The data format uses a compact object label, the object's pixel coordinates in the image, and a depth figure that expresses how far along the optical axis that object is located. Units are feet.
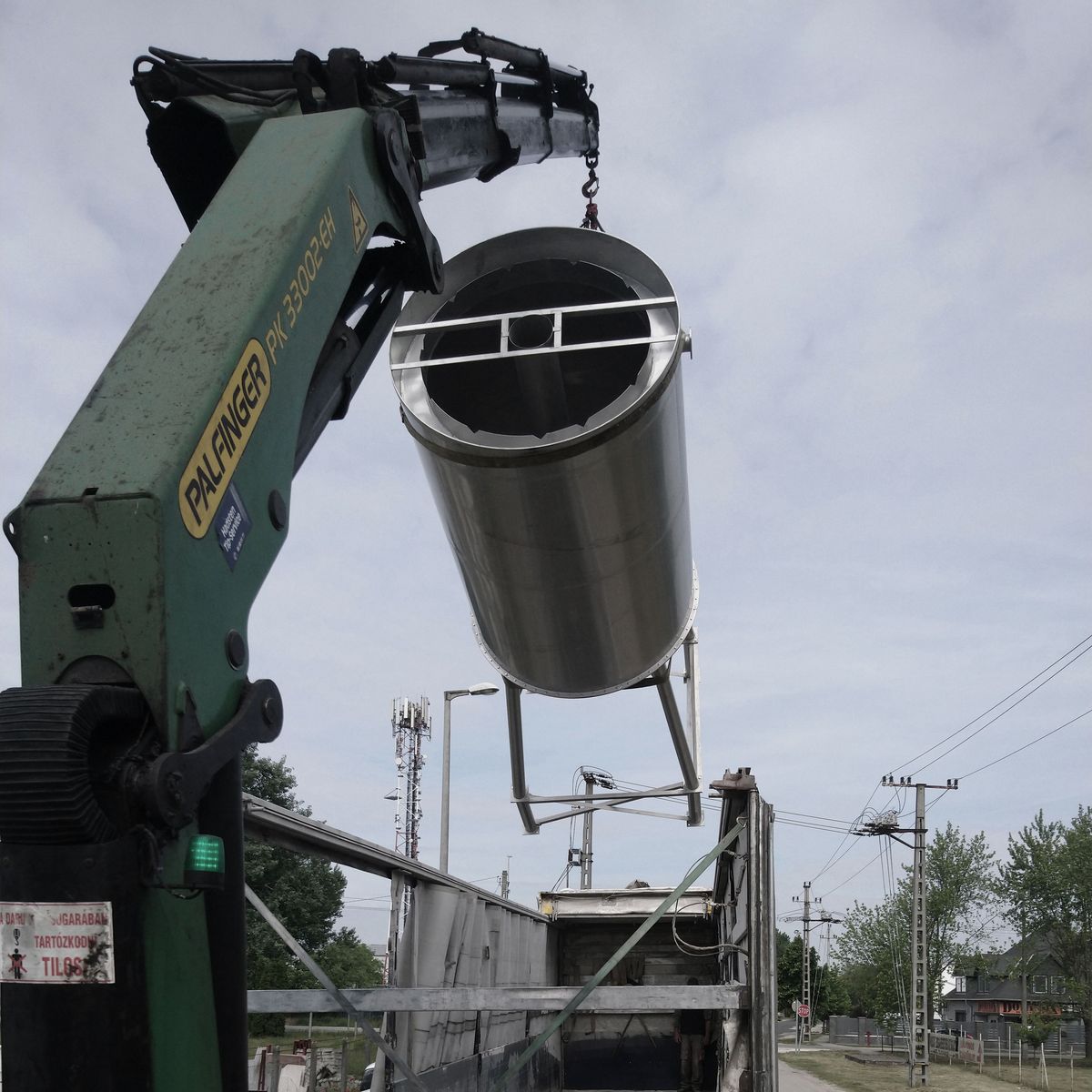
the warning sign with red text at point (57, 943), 6.08
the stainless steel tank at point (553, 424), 13.91
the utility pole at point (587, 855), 84.84
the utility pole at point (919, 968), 87.97
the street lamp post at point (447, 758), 51.21
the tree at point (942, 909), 170.19
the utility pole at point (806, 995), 178.70
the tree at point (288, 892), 100.17
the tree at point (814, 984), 234.79
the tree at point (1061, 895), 168.25
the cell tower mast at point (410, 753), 110.32
